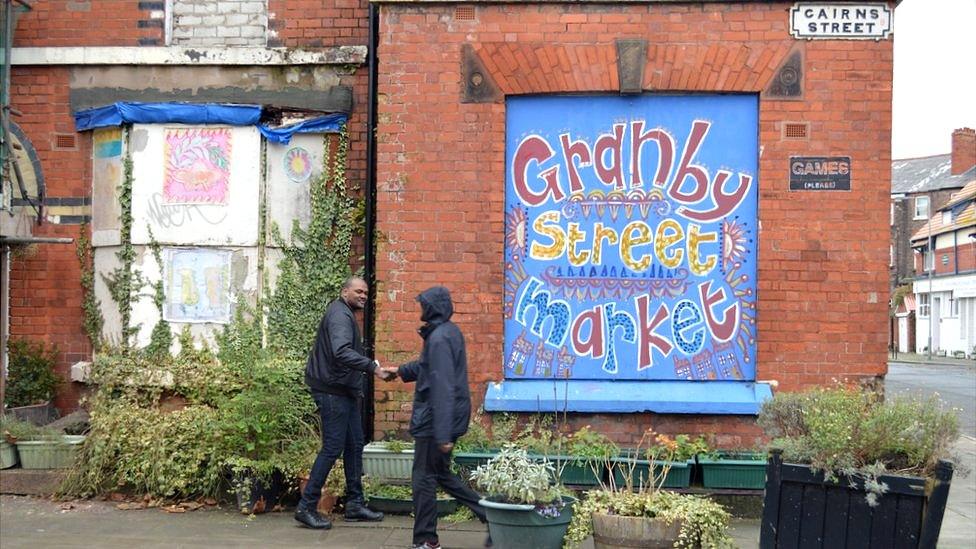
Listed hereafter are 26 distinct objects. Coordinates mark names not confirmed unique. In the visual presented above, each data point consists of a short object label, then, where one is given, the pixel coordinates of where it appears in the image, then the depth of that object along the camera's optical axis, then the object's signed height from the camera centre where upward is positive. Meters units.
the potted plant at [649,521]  5.96 -1.46
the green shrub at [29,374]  9.05 -0.92
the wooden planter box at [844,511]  5.19 -1.23
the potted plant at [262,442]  7.69 -1.30
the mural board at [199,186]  8.99 +0.82
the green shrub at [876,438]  5.40 -0.85
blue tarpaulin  8.95 +1.45
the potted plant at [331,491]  7.71 -1.66
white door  56.69 -2.93
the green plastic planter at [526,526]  6.19 -1.55
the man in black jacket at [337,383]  7.19 -0.78
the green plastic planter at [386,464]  7.96 -1.49
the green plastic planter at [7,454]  8.38 -1.53
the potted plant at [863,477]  5.21 -1.04
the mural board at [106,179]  9.21 +0.90
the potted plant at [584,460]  7.78 -1.41
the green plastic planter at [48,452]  8.34 -1.49
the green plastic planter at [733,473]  7.77 -1.51
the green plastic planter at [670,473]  7.74 -1.51
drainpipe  8.71 +0.58
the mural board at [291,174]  9.04 +0.94
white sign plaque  8.16 +2.15
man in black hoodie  6.41 -0.82
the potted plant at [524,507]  6.19 -1.43
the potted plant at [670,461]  7.68 -1.42
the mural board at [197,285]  9.02 -0.08
